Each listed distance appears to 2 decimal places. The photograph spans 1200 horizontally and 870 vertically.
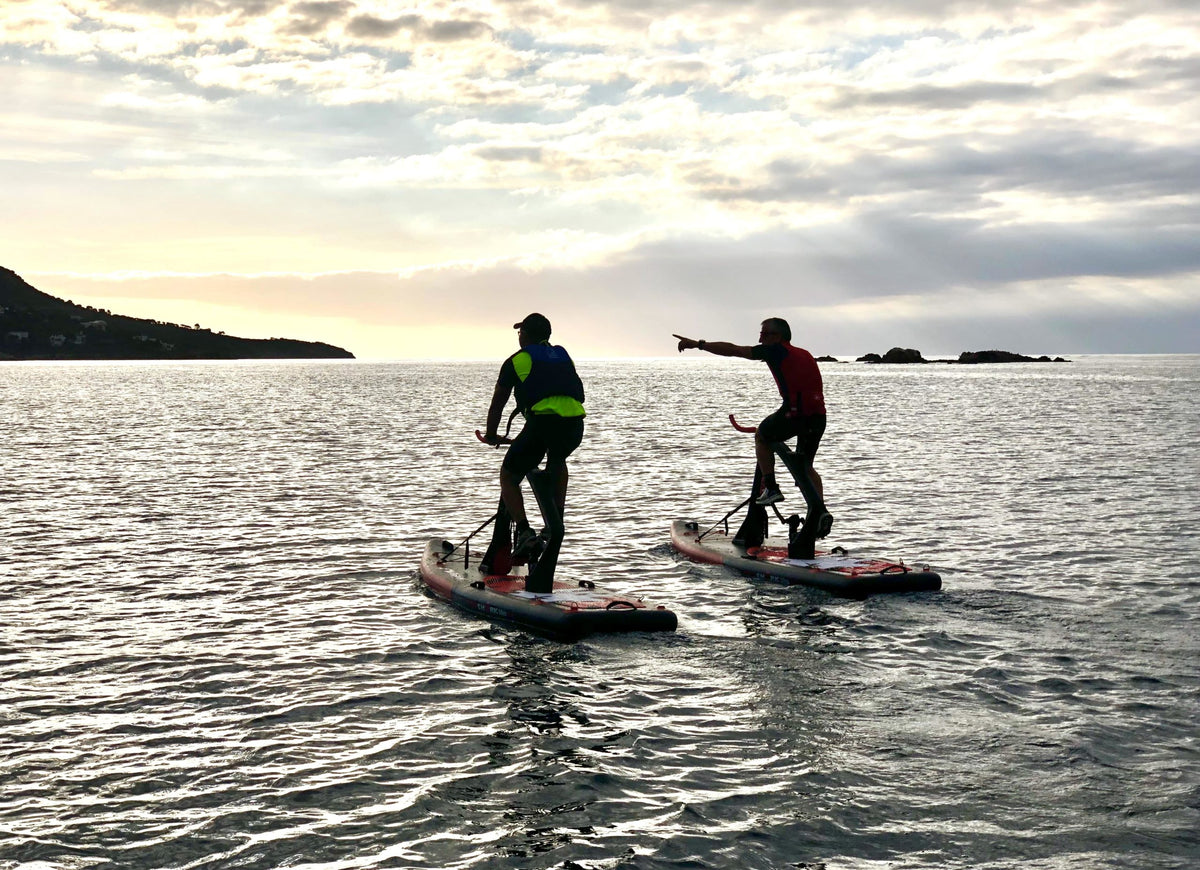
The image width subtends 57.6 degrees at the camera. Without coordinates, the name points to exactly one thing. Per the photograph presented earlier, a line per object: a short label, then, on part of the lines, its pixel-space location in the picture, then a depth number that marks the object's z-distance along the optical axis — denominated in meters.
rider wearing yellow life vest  13.06
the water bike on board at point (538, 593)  12.49
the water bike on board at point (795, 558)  14.76
